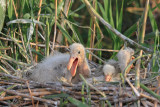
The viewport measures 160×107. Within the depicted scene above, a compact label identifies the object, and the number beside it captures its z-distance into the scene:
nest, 4.96
